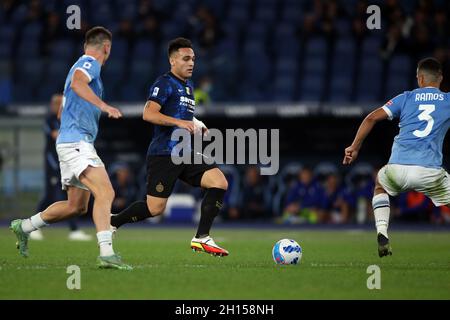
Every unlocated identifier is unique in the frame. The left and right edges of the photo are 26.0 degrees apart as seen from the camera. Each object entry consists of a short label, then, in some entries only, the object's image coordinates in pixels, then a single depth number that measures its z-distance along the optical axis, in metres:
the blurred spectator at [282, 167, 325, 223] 22.61
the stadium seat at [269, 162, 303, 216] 23.42
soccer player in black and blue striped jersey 11.07
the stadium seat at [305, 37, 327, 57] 22.97
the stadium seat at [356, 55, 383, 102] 21.89
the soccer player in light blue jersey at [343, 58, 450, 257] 10.75
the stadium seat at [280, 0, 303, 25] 24.12
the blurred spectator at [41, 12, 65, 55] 23.98
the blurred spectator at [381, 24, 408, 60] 22.08
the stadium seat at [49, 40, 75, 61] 23.52
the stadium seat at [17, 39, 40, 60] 23.70
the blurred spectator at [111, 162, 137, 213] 23.22
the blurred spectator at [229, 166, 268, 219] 23.09
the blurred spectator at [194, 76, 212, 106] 21.78
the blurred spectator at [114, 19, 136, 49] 23.84
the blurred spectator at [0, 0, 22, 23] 25.23
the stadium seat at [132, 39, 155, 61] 23.52
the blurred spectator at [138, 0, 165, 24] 24.15
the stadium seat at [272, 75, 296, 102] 22.39
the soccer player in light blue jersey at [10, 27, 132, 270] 9.63
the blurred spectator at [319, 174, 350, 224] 22.62
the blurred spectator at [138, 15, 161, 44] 23.72
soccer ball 10.60
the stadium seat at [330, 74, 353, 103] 22.08
